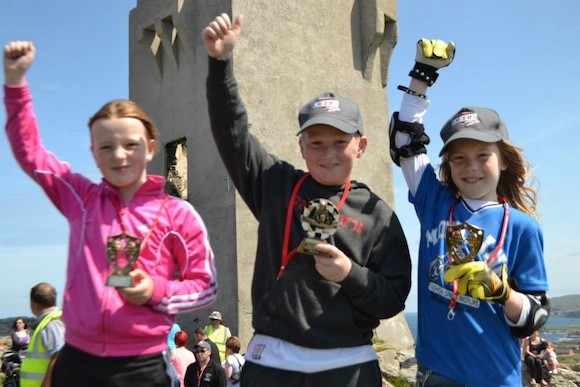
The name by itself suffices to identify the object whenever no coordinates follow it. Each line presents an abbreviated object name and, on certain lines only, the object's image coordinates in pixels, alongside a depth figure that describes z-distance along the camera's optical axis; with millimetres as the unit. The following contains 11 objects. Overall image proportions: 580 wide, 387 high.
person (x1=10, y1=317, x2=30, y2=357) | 9410
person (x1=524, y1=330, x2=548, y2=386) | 12727
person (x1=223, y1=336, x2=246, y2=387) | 7855
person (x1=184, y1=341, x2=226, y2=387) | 7648
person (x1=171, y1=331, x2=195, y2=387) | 8359
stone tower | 12211
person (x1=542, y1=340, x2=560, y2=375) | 13156
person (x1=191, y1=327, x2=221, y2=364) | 8156
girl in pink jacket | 2227
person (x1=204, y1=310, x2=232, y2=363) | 10414
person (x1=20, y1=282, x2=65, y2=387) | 3898
